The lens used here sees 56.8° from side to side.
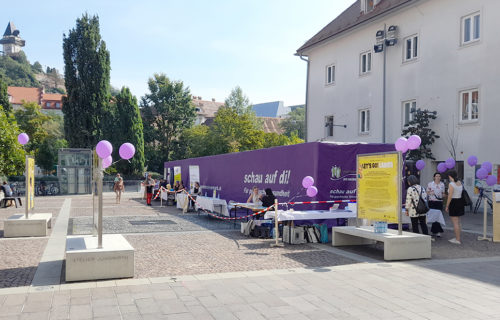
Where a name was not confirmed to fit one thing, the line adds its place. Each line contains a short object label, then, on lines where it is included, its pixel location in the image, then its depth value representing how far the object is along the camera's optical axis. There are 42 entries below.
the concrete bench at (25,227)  12.17
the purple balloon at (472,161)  17.30
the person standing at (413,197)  11.02
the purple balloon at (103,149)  8.50
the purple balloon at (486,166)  14.78
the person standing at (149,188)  24.64
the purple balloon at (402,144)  11.70
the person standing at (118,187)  25.89
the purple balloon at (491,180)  14.59
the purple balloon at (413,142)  11.45
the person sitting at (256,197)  14.70
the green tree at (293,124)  87.88
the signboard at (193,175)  25.38
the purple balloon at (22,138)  18.66
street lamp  24.64
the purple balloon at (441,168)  17.20
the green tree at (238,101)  77.75
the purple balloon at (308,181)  13.14
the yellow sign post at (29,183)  12.04
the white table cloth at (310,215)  11.68
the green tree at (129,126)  50.53
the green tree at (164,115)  62.00
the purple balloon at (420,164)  19.06
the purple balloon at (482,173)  14.73
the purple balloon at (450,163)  16.48
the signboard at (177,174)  29.15
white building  19.52
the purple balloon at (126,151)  10.27
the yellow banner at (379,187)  9.78
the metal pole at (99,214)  7.59
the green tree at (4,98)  51.78
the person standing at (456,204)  11.57
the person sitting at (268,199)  13.30
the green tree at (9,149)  27.12
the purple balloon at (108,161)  15.71
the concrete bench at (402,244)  9.23
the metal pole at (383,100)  25.09
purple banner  13.62
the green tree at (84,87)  48.69
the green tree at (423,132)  21.46
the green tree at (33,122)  59.38
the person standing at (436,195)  12.89
